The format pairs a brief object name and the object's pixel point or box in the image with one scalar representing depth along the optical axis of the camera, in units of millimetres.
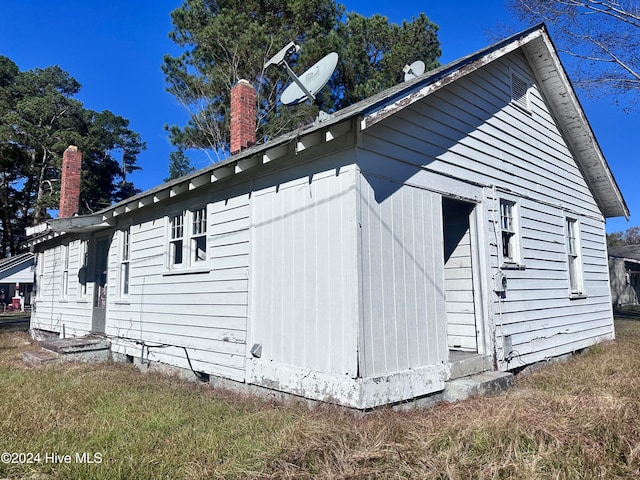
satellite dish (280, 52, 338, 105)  6578
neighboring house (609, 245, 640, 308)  28969
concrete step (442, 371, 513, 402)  5633
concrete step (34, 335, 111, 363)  9445
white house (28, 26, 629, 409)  5285
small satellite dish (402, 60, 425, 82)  9094
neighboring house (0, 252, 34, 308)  31281
